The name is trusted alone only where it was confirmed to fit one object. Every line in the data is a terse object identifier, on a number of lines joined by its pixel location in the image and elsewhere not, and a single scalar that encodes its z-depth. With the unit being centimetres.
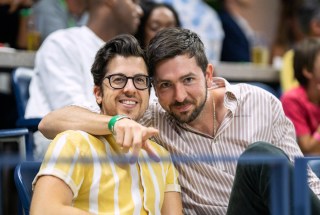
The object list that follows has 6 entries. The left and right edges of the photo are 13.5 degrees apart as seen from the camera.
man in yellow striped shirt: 419
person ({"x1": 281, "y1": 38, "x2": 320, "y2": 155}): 789
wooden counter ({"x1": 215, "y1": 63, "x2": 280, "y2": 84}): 967
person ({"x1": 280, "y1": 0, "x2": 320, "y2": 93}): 975
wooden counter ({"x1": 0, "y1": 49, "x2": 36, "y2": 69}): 797
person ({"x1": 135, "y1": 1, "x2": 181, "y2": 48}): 826
